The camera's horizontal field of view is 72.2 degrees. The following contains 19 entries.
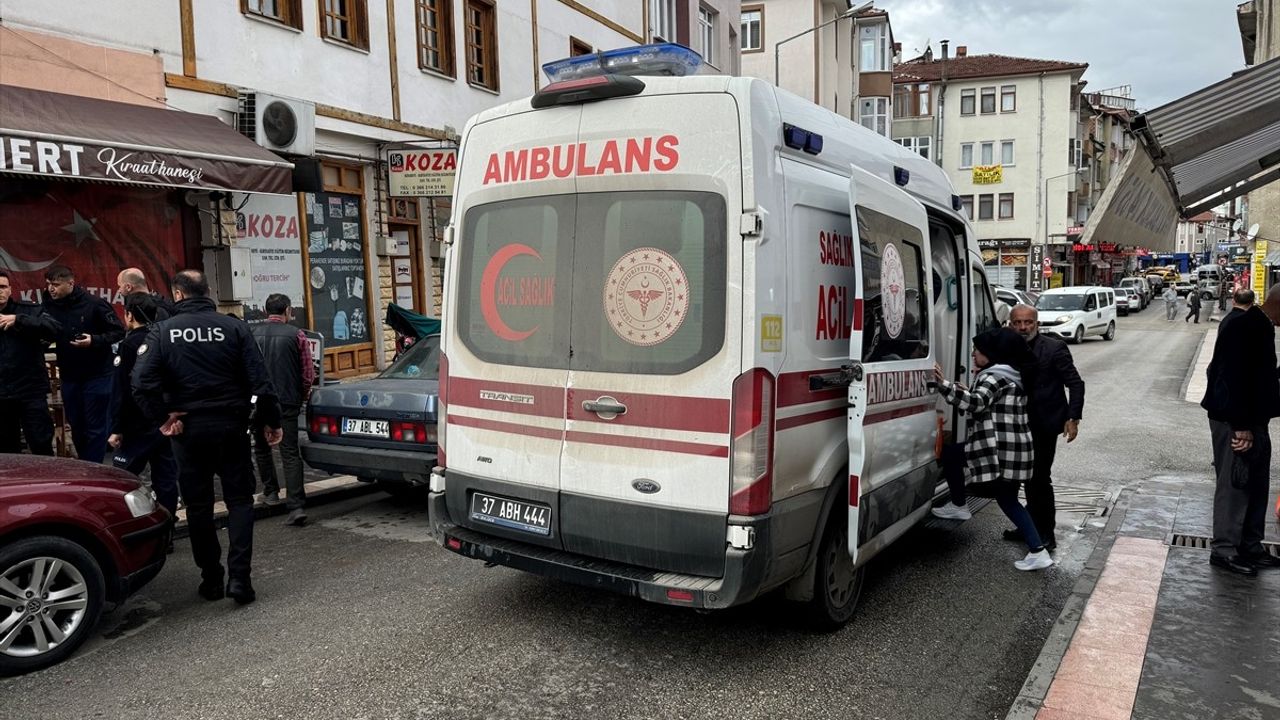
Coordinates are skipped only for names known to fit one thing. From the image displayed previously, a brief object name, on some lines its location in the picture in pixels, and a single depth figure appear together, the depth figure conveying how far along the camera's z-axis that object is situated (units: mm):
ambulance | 3758
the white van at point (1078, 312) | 26375
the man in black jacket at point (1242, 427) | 5238
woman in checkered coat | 5469
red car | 3998
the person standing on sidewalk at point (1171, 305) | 37781
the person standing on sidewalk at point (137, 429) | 5574
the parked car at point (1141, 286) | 47344
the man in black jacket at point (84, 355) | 6508
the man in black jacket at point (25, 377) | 6266
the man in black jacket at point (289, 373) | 6688
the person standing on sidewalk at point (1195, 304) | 35388
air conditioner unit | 10852
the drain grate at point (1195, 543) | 5845
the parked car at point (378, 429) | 6398
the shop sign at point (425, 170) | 13344
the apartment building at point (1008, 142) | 50438
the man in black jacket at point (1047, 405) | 5695
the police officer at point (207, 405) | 4770
